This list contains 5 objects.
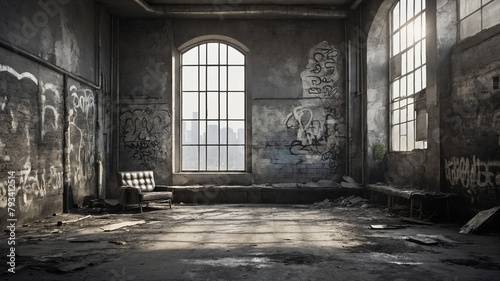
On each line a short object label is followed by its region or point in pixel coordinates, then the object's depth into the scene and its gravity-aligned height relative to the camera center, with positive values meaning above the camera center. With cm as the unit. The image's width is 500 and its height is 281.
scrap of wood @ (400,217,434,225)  729 -123
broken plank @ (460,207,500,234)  627 -105
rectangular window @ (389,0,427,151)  895 +154
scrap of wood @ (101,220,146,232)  704 -126
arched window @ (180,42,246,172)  1202 +102
